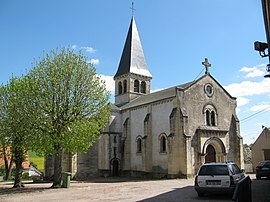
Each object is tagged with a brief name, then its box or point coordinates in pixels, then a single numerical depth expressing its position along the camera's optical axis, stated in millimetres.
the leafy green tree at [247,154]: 47938
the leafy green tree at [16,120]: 19297
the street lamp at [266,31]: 9430
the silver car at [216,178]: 12086
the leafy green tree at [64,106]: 19016
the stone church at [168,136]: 26781
